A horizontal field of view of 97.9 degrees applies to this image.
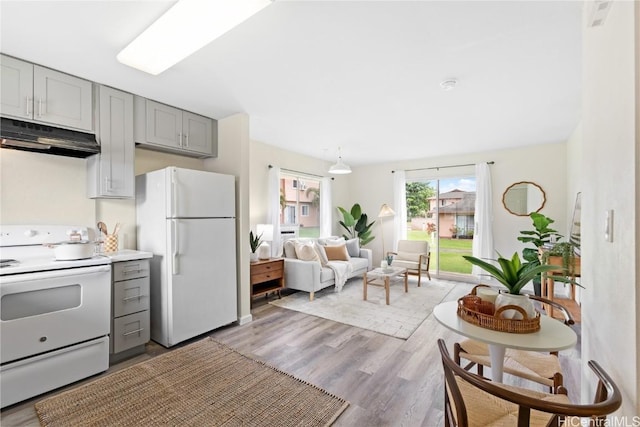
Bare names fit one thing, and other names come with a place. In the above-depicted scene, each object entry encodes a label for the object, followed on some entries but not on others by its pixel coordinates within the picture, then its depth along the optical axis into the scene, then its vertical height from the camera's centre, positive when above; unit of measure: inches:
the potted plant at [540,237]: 147.5 -13.4
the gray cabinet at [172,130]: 108.5 +35.9
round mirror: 181.3 +10.1
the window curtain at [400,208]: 229.3 +4.5
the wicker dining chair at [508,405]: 30.9 -25.8
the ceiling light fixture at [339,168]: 173.0 +28.4
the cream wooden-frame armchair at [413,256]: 195.3 -31.2
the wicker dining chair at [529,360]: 54.9 -32.0
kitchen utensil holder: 105.3 -11.0
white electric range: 71.3 -28.2
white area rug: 124.6 -49.3
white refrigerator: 103.2 -13.1
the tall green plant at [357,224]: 237.8 -9.1
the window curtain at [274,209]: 177.6 +3.0
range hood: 76.9 +22.2
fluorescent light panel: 58.7 +43.3
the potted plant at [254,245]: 156.9 -17.7
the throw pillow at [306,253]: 167.2 -23.8
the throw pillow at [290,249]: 173.6 -22.1
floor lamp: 229.8 +1.2
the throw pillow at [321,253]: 177.5 -25.6
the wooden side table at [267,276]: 146.9 -34.3
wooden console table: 109.3 -25.1
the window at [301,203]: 201.2 +8.2
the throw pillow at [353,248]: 214.5 -26.8
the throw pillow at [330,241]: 199.4 -20.2
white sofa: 159.5 -35.7
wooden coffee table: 153.3 -34.6
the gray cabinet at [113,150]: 97.9 +23.4
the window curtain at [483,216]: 192.2 -1.9
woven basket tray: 49.8 -19.8
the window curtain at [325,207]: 229.1 +5.5
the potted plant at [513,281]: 51.2 -12.9
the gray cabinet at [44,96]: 78.9 +36.4
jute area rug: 67.1 -49.5
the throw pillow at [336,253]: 193.8 -27.6
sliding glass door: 210.8 -5.2
